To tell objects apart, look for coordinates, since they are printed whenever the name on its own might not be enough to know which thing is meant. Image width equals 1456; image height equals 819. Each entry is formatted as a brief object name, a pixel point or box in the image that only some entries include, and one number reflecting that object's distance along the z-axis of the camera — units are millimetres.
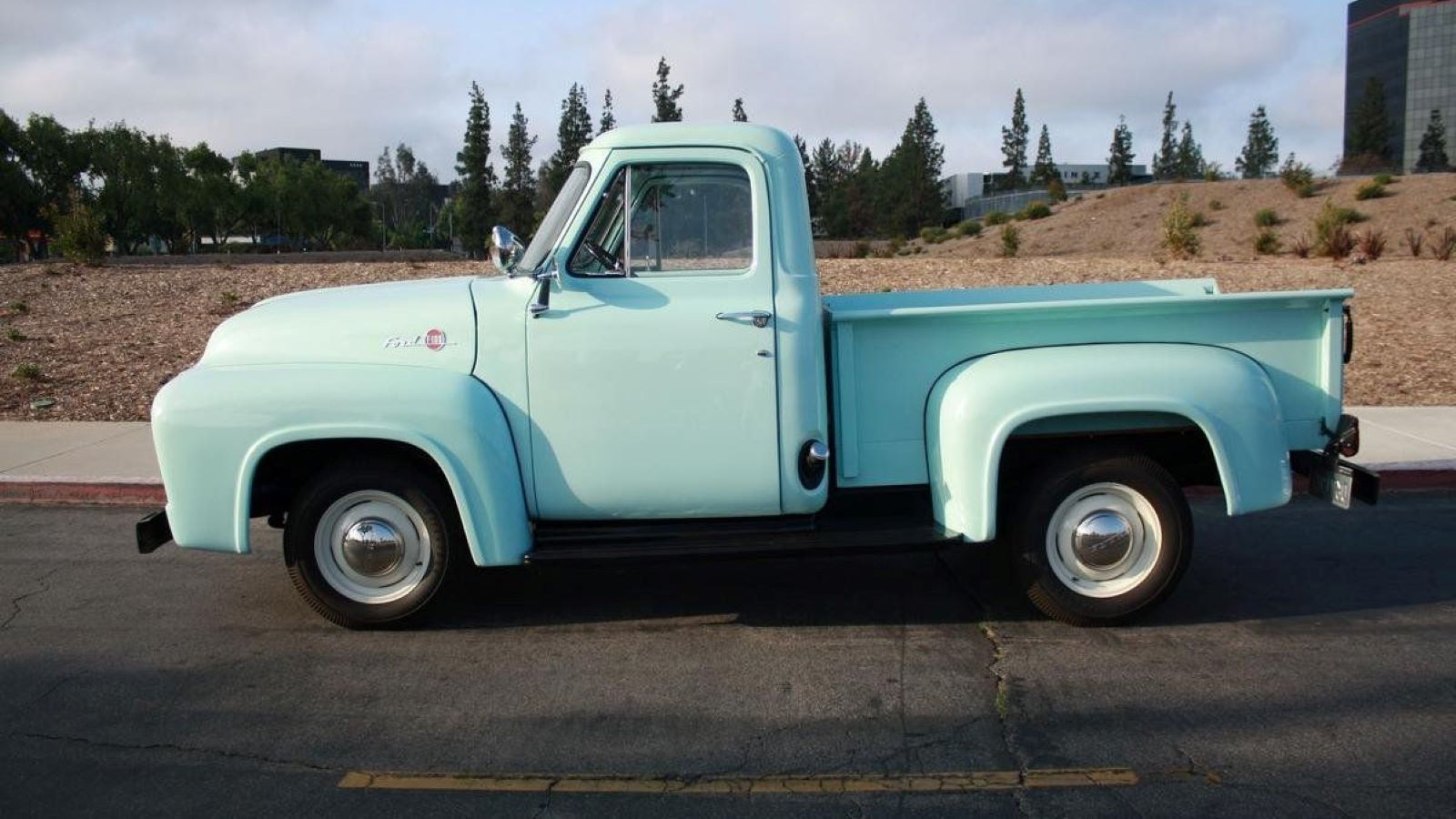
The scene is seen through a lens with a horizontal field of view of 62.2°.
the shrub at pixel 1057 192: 47875
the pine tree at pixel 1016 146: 77938
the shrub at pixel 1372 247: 19203
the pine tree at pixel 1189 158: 72125
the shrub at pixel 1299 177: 39438
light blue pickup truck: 5262
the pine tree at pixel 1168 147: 76250
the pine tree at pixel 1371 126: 74938
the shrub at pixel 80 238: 18719
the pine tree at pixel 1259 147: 75562
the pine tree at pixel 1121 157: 73500
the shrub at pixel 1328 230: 19984
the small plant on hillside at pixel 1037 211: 43972
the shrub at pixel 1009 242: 26547
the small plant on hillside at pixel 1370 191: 36812
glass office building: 110688
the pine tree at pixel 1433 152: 76250
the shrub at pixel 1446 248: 19031
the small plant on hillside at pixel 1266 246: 23688
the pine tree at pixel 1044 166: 73375
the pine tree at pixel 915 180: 62438
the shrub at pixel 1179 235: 19938
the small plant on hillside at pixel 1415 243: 19953
